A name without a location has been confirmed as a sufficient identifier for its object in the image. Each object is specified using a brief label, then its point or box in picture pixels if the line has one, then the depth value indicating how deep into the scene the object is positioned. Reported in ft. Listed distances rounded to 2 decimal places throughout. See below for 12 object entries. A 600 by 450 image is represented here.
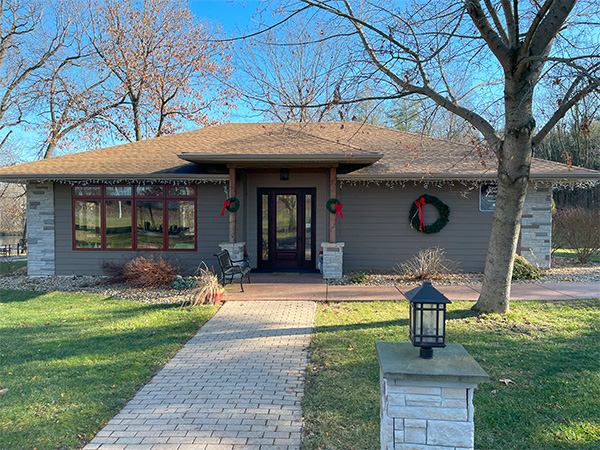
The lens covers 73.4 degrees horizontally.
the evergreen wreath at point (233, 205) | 32.40
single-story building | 35.68
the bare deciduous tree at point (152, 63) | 67.36
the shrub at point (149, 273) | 30.22
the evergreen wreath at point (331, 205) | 32.07
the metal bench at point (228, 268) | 28.71
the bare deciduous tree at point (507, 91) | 19.33
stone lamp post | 7.89
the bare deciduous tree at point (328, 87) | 21.74
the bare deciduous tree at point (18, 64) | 62.13
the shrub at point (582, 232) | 40.14
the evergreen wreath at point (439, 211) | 35.88
